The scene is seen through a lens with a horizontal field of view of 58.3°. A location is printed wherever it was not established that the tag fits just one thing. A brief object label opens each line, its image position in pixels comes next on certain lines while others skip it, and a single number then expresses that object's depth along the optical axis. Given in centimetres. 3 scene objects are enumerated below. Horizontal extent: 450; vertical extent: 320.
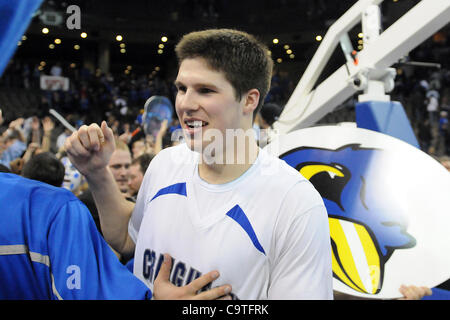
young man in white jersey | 129
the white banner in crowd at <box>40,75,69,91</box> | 1322
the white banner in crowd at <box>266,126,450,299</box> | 200
